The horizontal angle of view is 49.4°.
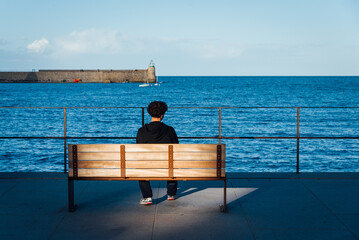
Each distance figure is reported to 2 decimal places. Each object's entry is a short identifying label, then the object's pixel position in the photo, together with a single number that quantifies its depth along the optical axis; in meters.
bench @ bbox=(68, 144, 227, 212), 4.20
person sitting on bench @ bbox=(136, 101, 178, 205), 4.62
